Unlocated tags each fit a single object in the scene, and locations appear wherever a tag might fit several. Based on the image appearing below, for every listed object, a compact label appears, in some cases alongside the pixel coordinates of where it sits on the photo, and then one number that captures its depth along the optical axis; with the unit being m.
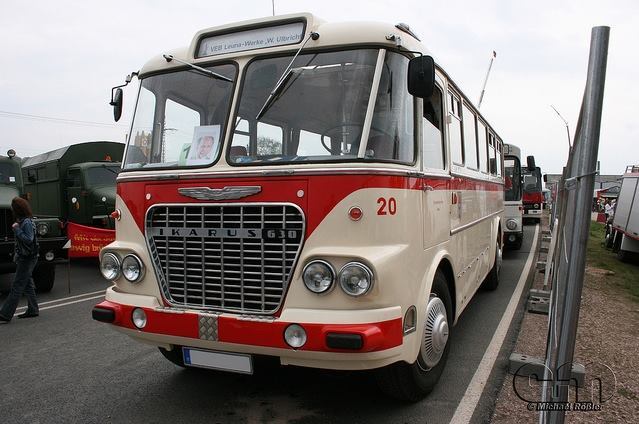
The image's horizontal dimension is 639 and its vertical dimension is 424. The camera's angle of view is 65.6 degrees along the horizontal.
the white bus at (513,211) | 13.31
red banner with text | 10.20
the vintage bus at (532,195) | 21.37
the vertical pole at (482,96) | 15.04
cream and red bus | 3.19
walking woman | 6.67
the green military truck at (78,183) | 12.34
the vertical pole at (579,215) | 2.19
